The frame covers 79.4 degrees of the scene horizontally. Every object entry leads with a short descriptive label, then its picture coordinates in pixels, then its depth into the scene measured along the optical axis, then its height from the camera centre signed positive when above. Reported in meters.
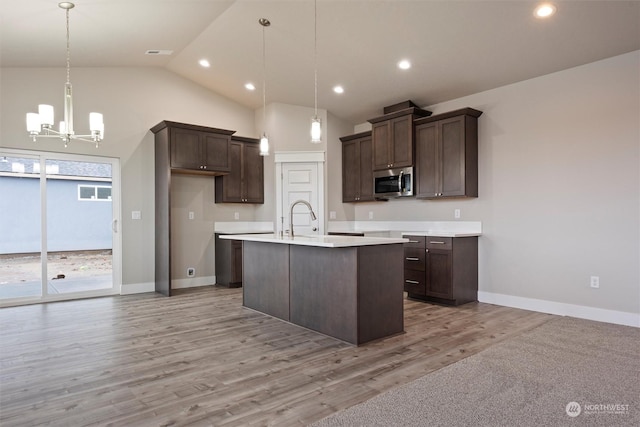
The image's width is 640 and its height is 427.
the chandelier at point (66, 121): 3.59 +0.92
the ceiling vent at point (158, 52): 5.28 +2.25
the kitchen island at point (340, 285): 3.30 -0.68
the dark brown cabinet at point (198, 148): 5.63 +0.99
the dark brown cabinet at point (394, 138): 5.38 +1.07
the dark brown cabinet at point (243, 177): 6.43 +0.62
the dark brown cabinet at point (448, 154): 4.91 +0.75
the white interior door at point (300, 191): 6.55 +0.37
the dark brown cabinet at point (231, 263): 6.14 -0.81
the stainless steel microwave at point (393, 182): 5.46 +0.43
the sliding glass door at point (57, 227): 4.92 -0.17
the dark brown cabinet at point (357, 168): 6.37 +0.76
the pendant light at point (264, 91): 4.43 +1.98
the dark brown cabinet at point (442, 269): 4.76 -0.74
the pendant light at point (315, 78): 3.73 +1.95
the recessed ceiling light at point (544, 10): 3.38 +1.79
